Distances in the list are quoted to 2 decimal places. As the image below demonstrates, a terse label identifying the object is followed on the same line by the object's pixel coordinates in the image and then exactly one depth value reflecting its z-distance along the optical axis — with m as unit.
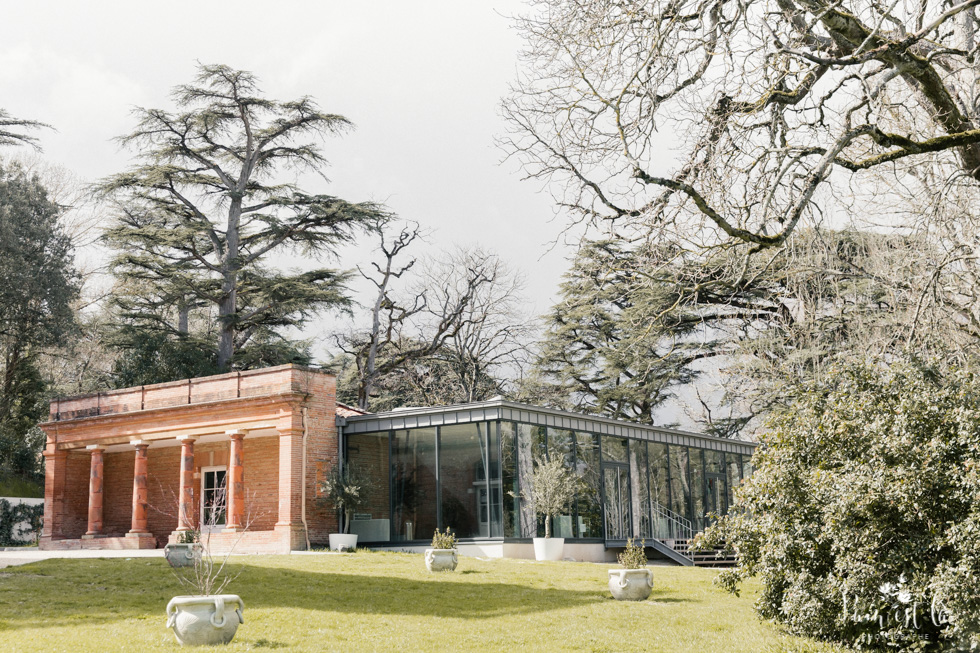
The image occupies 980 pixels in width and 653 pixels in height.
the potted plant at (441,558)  17.95
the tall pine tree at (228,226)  33.03
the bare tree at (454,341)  39.53
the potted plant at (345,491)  24.34
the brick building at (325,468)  23.97
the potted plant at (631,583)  14.69
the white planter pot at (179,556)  17.73
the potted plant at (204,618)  10.18
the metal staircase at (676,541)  26.16
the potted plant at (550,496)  23.22
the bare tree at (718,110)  8.63
